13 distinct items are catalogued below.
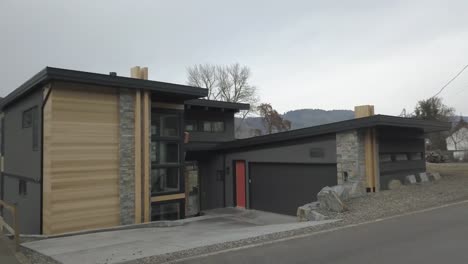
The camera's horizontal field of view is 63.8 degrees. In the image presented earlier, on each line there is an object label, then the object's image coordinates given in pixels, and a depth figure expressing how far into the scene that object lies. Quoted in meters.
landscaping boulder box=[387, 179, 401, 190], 14.91
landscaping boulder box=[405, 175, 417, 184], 16.00
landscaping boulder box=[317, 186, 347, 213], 11.57
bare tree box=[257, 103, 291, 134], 54.14
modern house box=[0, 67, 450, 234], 10.88
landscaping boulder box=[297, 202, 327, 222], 11.17
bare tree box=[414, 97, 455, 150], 40.12
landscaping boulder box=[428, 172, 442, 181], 17.37
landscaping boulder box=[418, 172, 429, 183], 16.72
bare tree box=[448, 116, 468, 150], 50.49
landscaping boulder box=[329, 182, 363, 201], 12.92
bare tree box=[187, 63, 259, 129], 53.44
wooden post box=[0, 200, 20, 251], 8.08
